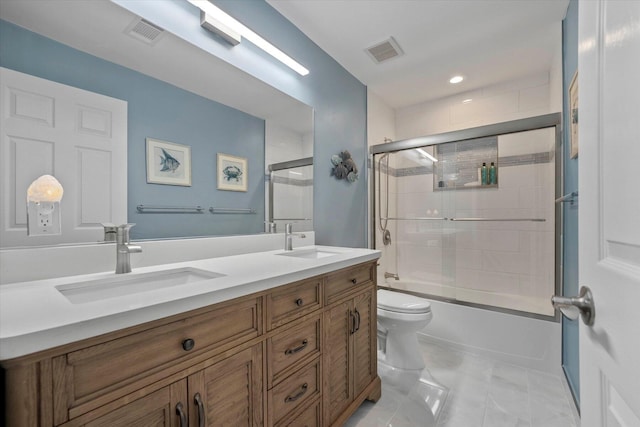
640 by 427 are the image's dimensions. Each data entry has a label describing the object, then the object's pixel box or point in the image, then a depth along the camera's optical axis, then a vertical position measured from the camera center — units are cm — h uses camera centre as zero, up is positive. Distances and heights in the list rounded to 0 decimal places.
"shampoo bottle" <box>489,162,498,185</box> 270 +37
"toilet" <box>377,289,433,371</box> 190 -82
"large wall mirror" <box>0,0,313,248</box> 94 +48
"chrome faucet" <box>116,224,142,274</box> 103 -13
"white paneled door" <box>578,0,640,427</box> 39 +1
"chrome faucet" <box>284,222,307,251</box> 179 -15
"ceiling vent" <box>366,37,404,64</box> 214 +129
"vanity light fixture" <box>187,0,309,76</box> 138 +99
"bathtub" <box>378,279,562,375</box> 199 -95
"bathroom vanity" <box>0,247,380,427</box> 55 -37
